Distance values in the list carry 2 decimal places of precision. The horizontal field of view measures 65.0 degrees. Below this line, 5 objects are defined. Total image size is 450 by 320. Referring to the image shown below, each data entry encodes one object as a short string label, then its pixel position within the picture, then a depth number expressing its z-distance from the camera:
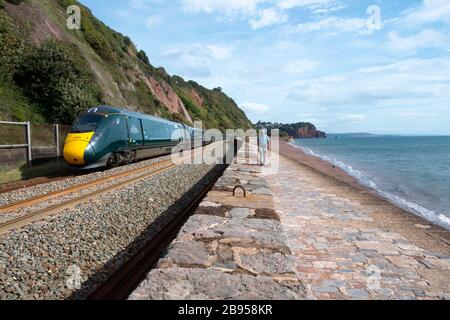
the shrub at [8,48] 19.80
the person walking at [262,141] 16.16
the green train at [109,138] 13.16
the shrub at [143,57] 65.31
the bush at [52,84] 19.92
